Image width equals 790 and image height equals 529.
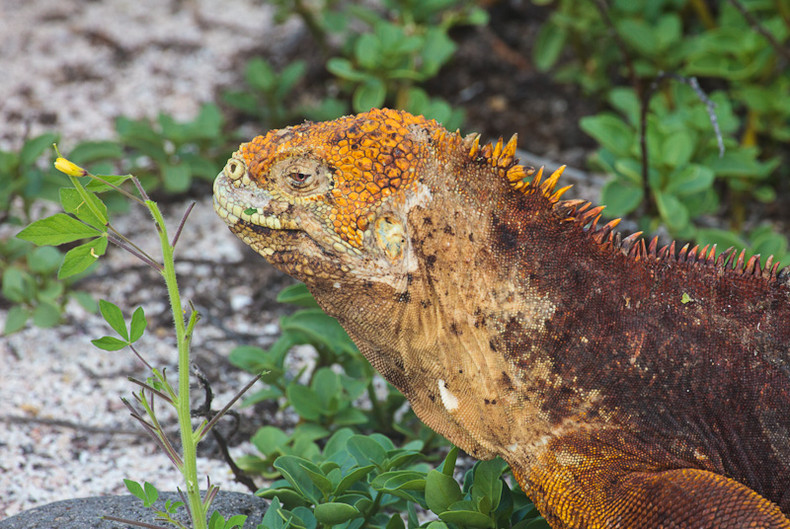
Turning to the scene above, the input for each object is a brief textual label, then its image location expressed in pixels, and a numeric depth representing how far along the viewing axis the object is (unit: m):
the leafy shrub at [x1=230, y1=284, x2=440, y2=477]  6.80
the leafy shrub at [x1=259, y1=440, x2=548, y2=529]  5.30
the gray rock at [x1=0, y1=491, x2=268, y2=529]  5.39
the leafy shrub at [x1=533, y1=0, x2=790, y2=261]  8.43
